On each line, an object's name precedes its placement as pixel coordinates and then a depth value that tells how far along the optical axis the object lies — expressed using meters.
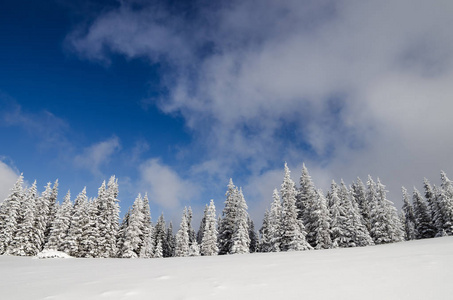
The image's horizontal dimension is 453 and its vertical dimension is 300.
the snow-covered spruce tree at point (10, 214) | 43.53
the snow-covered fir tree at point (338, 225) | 40.12
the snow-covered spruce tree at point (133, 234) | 45.88
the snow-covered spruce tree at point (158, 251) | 60.19
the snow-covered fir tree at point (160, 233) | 67.09
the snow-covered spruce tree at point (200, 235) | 79.29
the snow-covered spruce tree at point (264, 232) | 62.00
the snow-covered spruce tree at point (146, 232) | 52.59
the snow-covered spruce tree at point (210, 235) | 47.38
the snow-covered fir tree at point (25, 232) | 43.94
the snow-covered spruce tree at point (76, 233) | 42.75
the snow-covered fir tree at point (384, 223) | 46.12
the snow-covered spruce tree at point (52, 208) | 52.41
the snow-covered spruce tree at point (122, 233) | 47.90
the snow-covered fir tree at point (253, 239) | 75.38
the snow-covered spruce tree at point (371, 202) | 47.84
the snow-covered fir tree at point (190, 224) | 77.69
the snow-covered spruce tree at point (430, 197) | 54.87
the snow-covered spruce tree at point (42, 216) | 48.19
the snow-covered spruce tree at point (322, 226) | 39.09
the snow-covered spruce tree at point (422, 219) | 55.78
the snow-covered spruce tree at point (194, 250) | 50.67
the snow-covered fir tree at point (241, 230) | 41.25
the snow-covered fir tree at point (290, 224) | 36.75
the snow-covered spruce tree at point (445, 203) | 48.19
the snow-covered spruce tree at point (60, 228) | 44.84
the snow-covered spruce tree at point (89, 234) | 43.31
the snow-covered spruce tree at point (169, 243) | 72.23
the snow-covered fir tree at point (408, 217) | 68.56
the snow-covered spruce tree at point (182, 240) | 56.25
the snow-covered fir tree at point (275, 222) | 40.47
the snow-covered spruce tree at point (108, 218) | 44.84
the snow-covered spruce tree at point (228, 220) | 45.59
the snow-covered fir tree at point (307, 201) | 41.28
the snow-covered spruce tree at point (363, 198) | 53.12
